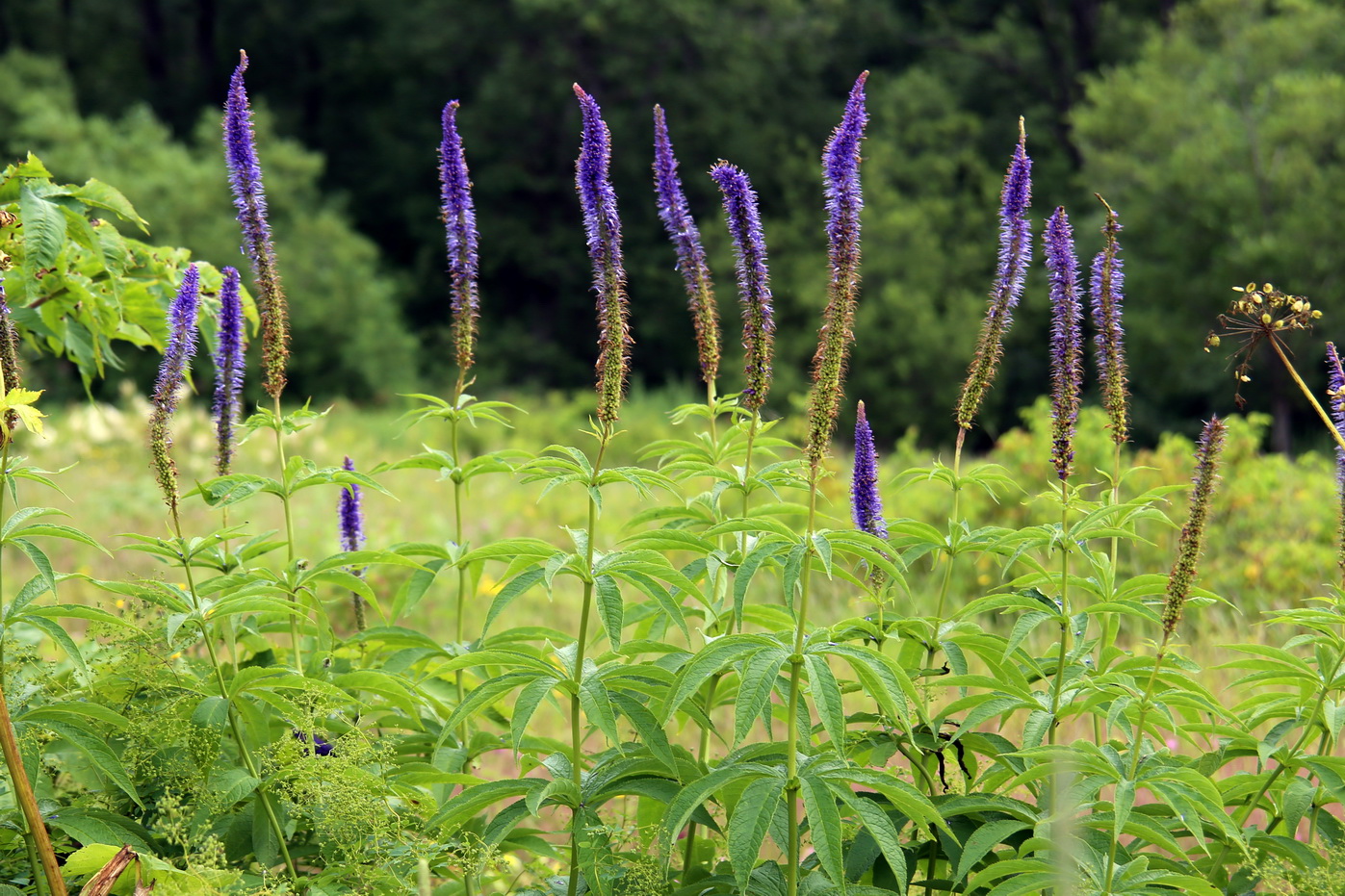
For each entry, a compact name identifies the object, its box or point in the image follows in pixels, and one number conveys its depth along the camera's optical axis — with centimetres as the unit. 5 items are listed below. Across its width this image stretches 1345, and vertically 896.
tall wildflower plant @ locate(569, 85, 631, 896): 443
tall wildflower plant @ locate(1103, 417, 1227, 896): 411
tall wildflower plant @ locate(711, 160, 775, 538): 442
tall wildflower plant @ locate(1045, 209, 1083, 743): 487
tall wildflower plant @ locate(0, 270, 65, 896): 421
